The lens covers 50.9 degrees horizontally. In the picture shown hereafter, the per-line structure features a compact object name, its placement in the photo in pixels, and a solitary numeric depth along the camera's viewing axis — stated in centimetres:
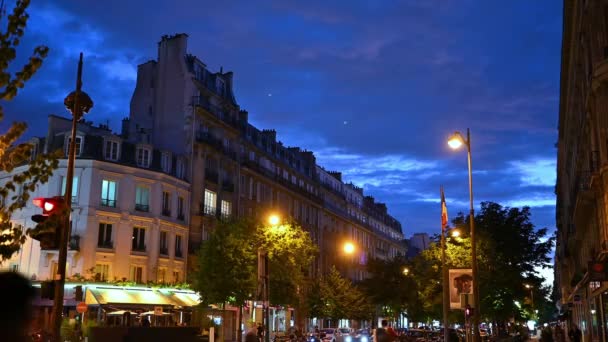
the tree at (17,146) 968
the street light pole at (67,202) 1391
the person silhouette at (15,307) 299
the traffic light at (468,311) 2527
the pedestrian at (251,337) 1279
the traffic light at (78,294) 2153
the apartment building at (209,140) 5306
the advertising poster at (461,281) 2481
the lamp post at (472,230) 2528
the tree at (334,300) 6944
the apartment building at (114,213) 4238
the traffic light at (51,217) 1255
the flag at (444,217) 3078
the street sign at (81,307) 3103
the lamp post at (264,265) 2015
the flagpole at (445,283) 3003
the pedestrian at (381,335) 1599
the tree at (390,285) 7069
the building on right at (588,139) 2217
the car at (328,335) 4736
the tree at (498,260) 3956
